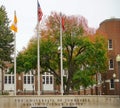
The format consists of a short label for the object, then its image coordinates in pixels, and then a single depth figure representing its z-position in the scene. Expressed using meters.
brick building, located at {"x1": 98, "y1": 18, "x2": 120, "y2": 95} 45.03
